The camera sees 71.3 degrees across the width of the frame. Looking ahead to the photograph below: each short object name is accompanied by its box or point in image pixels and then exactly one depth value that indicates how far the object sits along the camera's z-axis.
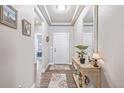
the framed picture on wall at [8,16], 1.01
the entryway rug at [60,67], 3.33
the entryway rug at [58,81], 2.13
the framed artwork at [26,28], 1.51
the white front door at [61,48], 3.46
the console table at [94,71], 1.51
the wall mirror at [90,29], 1.75
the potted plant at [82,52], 1.76
